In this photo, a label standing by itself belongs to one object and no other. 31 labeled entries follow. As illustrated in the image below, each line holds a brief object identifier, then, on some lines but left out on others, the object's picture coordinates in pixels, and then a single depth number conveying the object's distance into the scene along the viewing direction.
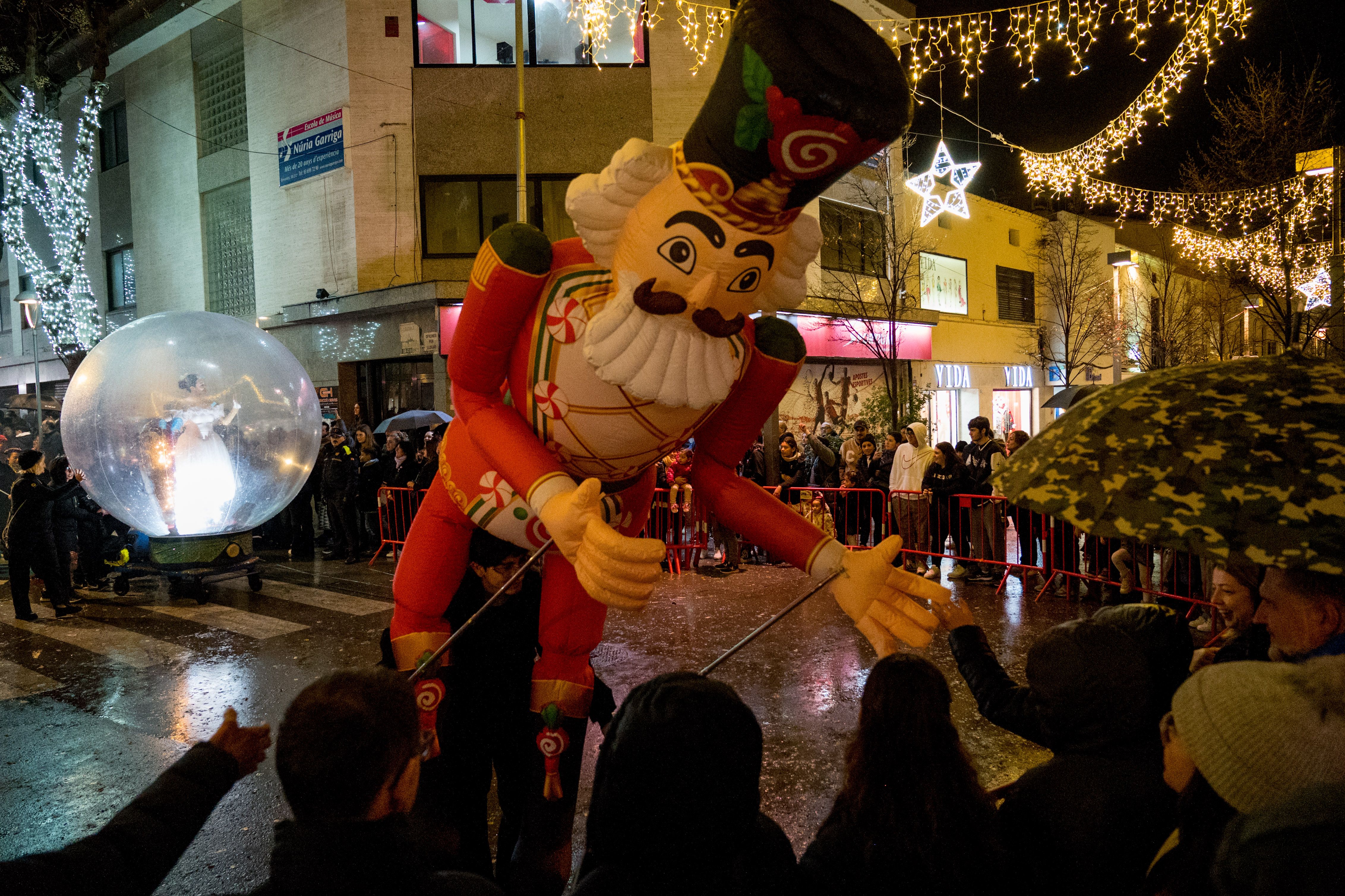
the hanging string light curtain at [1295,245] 10.80
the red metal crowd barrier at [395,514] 11.16
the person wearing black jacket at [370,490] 11.58
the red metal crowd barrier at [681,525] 10.12
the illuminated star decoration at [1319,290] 14.13
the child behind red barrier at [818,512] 9.91
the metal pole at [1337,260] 8.60
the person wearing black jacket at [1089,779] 1.77
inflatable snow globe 6.99
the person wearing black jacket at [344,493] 11.23
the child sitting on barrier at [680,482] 10.04
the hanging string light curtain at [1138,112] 8.54
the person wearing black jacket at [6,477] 10.18
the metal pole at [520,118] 10.79
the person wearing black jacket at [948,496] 9.21
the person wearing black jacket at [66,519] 8.43
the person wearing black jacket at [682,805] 1.45
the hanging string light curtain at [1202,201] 10.63
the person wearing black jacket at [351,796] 1.39
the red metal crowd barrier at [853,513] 10.05
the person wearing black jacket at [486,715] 2.81
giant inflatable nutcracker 2.08
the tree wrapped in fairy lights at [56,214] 17.09
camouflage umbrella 1.57
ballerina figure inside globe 7.04
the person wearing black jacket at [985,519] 9.05
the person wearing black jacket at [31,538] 8.09
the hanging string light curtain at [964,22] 9.07
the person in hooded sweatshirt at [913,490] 9.50
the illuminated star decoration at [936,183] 16.47
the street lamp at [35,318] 15.27
